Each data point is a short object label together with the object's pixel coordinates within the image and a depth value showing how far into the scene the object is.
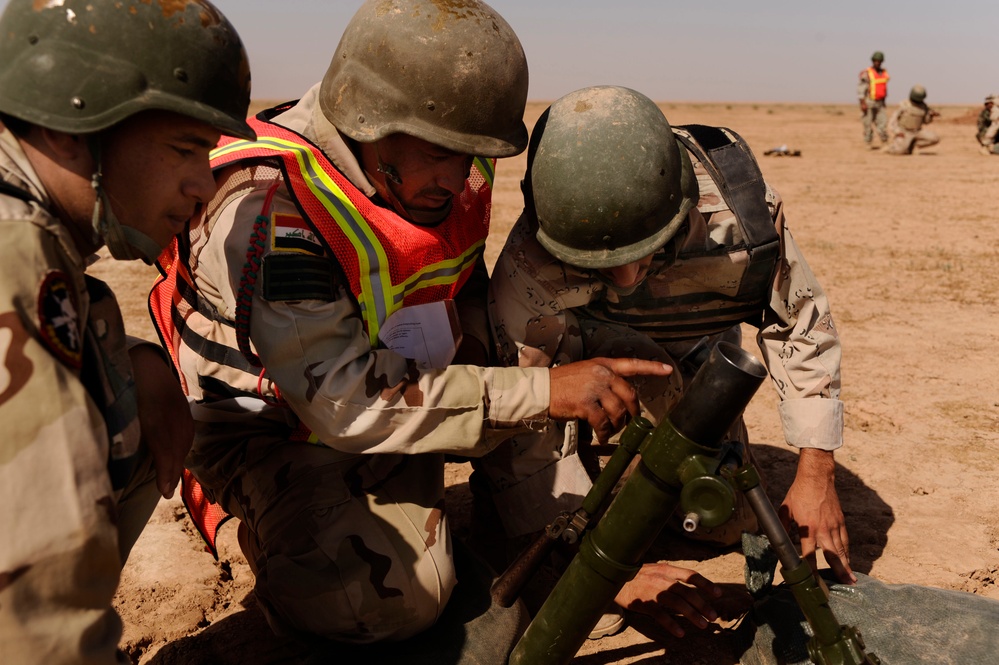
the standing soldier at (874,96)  19.22
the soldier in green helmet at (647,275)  2.85
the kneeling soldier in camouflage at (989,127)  15.96
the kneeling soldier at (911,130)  17.41
